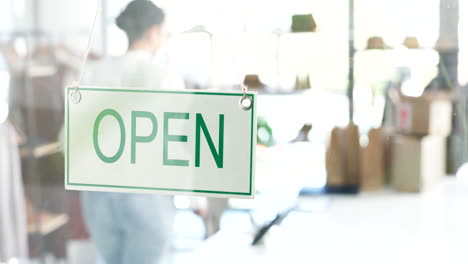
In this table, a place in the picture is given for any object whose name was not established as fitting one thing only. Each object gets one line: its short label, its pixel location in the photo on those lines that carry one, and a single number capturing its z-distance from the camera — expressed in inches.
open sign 55.0
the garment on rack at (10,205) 76.6
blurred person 67.1
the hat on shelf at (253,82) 65.6
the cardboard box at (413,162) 64.9
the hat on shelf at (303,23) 65.2
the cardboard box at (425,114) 63.5
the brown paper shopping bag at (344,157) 65.8
